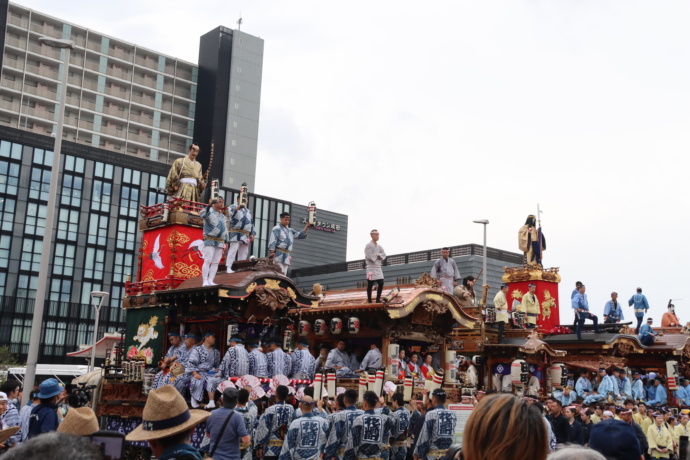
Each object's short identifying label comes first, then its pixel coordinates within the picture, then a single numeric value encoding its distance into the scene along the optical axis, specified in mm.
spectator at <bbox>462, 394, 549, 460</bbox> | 3453
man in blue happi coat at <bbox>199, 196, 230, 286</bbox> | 18734
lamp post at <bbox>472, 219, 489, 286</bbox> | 32256
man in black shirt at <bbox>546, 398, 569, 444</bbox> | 15320
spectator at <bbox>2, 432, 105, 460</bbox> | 2699
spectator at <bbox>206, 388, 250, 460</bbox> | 9445
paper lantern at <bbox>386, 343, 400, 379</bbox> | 20719
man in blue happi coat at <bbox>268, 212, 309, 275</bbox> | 20703
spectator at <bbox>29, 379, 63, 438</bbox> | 8898
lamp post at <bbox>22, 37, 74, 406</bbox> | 16234
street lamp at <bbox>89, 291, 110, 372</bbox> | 31003
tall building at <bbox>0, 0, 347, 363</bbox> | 64875
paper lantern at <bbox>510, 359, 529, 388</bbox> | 23469
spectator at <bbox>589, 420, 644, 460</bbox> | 4824
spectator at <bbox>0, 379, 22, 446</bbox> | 10125
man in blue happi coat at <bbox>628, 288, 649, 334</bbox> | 30812
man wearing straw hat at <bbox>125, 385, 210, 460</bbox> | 4926
